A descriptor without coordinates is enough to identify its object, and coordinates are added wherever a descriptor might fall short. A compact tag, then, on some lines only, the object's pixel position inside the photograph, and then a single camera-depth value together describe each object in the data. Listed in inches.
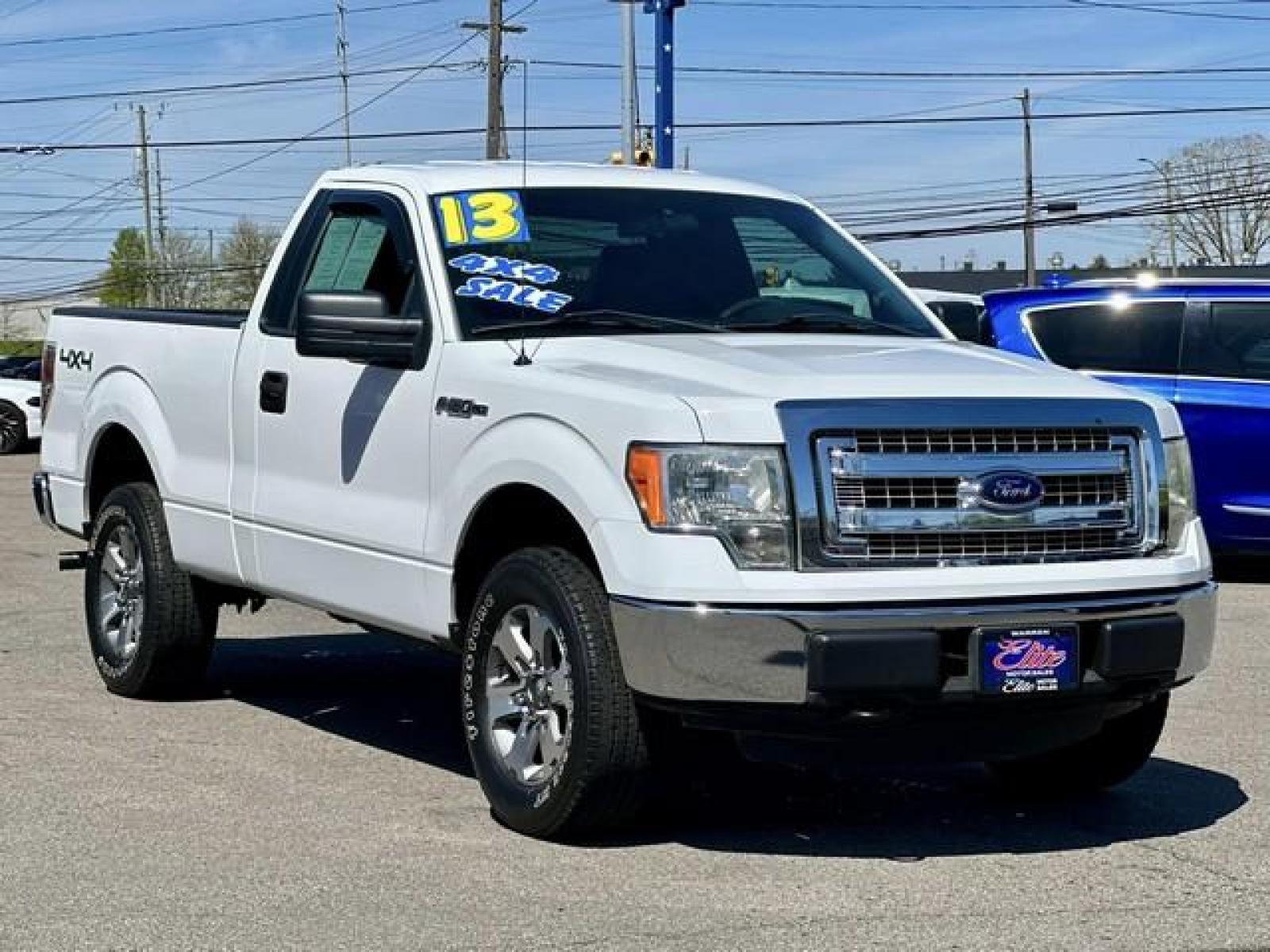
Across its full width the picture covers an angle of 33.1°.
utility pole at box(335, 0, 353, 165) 2030.0
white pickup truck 218.4
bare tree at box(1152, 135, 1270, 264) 2900.1
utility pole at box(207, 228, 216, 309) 3952.8
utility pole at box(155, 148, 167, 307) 4047.5
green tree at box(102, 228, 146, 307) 4192.9
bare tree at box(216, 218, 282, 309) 3671.3
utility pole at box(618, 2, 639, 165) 956.6
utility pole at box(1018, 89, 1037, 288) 2687.0
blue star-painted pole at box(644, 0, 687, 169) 884.0
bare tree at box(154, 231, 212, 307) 4003.4
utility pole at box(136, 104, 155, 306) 3479.3
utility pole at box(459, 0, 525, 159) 1644.9
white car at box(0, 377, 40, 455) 1141.7
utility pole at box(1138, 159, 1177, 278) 2726.4
